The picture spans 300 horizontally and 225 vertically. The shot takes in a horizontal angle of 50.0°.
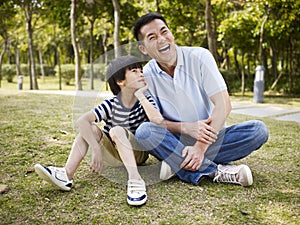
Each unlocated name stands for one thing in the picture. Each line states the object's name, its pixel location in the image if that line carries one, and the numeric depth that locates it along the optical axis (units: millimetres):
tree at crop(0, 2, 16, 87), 10690
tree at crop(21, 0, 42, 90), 10547
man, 1887
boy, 1810
